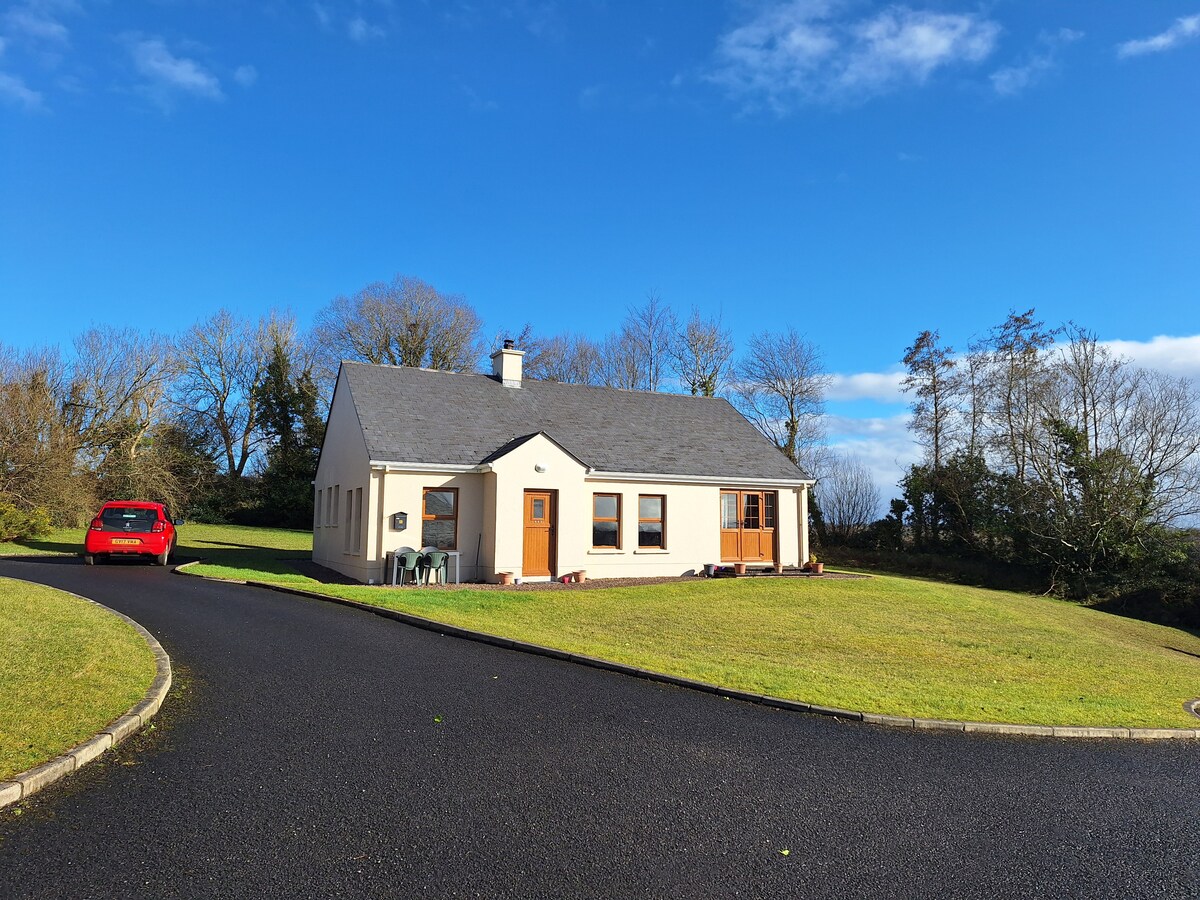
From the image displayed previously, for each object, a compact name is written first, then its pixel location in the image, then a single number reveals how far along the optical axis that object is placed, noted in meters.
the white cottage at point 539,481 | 18.89
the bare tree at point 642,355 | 45.88
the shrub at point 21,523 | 25.91
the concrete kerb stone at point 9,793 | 4.56
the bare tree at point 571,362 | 47.28
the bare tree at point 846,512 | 36.09
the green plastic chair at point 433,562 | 18.12
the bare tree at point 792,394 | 41.31
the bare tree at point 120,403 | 35.41
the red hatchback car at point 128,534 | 19.42
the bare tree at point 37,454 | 28.25
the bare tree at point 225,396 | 41.84
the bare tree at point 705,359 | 43.19
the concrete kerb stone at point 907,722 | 7.44
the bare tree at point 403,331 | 43.09
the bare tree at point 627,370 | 46.25
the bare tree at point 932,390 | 37.72
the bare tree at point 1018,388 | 30.59
